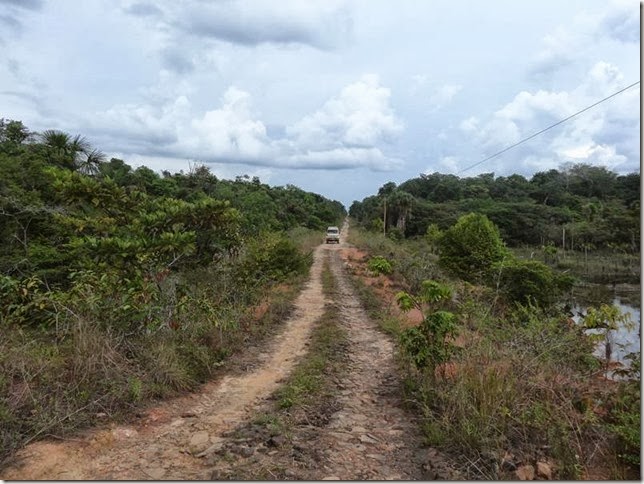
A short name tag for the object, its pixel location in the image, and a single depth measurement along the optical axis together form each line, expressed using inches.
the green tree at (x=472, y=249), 793.6
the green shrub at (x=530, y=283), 560.1
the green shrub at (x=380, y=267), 545.0
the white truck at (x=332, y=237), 1482.5
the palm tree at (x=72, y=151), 739.4
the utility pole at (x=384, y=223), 1859.3
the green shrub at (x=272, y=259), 466.3
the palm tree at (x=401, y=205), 1989.4
